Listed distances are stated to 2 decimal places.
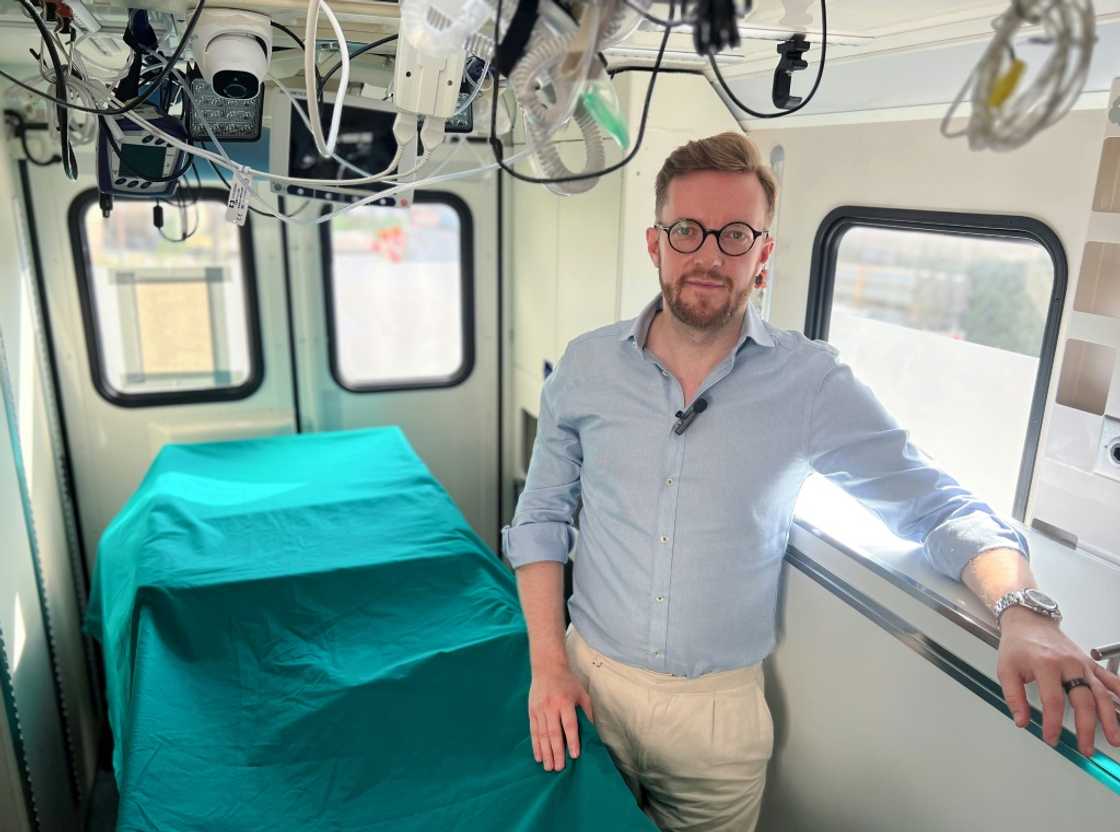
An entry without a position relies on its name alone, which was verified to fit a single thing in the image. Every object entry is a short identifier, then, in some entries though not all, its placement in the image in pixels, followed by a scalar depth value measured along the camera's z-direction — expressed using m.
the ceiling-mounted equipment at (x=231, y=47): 1.62
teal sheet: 1.66
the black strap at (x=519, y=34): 0.91
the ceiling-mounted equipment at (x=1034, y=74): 0.72
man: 1.73
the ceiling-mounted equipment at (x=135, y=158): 2.04
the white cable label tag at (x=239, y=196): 1.76
